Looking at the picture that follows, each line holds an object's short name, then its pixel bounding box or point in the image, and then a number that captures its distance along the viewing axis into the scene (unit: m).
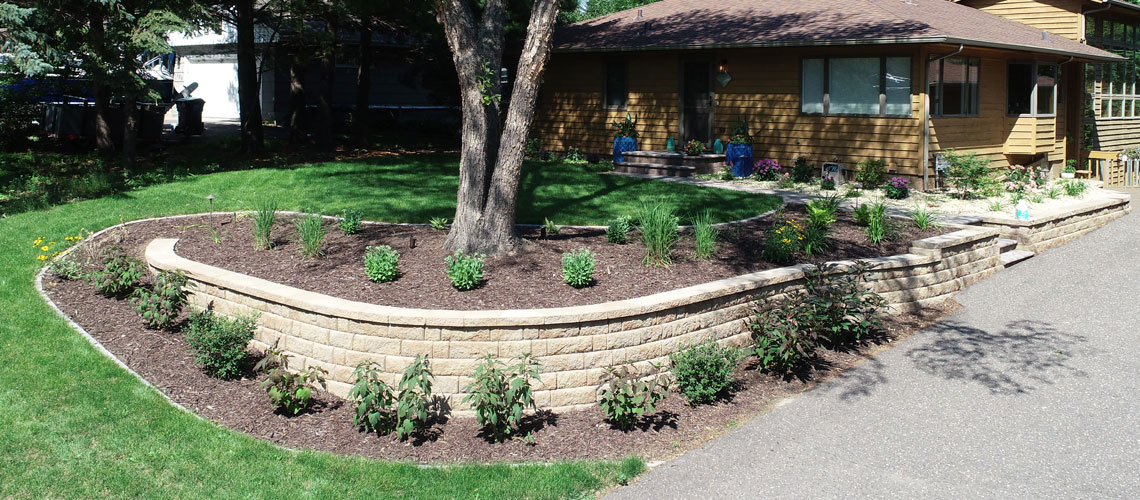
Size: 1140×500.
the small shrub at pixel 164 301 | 7.19
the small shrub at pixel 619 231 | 8.42
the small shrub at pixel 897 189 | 13.19
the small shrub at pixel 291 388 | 5.77
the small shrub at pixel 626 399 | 5.70
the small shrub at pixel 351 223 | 8.88
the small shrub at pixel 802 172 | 14.73
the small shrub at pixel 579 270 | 6.92
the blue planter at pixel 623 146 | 17.09
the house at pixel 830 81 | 14.21
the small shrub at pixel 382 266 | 7.04
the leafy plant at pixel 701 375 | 6.18
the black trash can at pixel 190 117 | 21.27
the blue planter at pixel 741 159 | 15.55
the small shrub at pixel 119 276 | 7.84
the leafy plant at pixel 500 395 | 5.44
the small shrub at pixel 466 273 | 6.76
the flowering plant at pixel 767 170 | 15.07
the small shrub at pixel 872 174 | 14.12
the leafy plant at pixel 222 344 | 6.32
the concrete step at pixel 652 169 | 15.73
